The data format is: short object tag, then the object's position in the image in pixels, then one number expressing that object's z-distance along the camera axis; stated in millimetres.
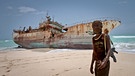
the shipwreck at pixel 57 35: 10808
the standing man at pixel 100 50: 1341
